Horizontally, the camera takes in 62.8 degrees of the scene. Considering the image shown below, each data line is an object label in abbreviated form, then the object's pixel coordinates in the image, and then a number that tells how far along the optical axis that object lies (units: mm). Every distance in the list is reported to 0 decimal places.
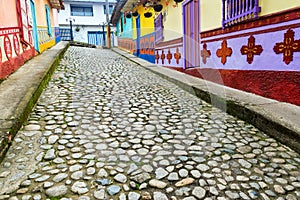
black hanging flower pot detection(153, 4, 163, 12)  7980
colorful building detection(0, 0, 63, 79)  4578
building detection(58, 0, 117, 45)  26423
